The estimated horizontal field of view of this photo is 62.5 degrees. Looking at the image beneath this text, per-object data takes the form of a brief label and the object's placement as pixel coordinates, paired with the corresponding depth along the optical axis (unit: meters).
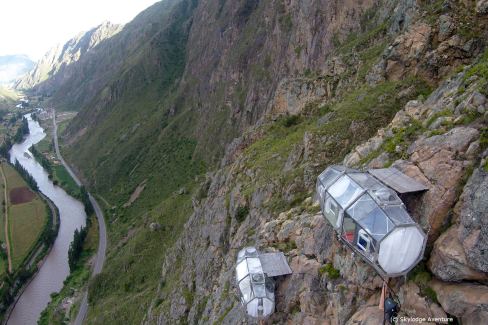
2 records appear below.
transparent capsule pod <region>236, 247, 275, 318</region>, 16.84
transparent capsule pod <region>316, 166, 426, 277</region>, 11.41
